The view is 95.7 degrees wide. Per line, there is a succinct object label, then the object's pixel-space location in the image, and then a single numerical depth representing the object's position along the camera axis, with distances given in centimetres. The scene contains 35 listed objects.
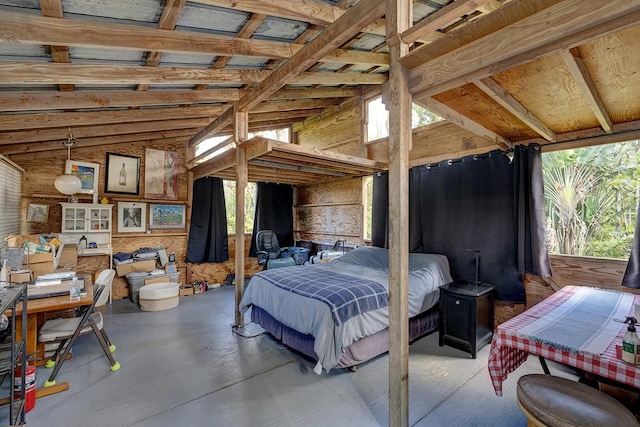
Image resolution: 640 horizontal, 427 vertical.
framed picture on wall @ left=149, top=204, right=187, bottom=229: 539
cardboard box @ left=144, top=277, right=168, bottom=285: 480
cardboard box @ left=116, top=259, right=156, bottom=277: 485
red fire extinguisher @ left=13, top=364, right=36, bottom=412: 206
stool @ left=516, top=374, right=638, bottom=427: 126
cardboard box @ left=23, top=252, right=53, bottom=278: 306
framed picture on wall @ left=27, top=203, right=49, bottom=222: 428
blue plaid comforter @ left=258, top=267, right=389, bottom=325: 261
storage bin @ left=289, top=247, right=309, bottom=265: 585
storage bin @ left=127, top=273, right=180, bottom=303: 471
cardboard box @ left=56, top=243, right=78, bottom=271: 398
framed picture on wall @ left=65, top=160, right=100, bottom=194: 459
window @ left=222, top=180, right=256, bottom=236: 659
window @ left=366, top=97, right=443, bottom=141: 508
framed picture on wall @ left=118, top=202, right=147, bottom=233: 507
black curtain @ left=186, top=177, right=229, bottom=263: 575
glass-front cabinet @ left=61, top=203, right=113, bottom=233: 446
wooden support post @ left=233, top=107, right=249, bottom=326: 370
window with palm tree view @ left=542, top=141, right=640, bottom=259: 343
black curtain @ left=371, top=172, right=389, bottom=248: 457
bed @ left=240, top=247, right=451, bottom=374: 254
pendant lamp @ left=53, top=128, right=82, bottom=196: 365
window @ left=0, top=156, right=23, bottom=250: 341
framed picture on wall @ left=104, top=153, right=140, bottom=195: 493
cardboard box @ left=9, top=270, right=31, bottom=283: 266
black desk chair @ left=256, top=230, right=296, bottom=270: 548
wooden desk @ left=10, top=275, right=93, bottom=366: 223
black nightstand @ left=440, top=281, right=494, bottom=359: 296
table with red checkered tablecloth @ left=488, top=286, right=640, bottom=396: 133
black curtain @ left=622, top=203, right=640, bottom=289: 252
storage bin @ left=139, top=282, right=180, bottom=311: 434
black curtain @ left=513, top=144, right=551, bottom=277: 308
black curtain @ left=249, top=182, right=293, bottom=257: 645
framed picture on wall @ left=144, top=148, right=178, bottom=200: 532
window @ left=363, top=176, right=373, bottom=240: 517
